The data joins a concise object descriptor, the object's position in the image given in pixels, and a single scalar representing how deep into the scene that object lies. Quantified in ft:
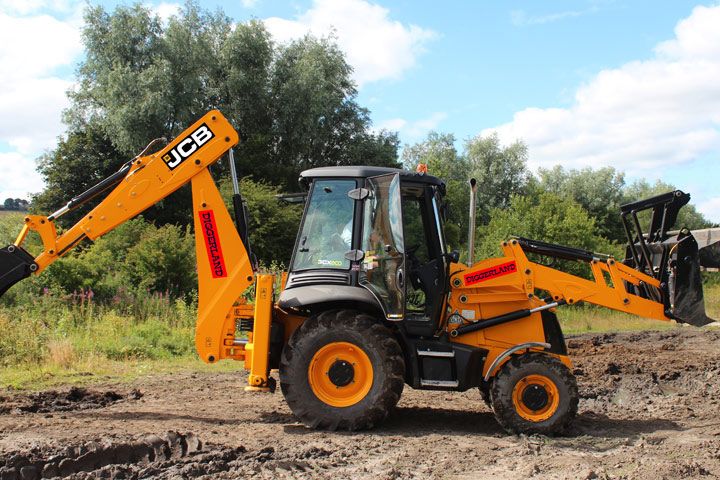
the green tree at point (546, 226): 83.41
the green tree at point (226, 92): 99.30
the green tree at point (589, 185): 165.07
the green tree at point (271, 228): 71.87
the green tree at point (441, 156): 176.09
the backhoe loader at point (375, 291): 22.53
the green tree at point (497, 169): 169.58
